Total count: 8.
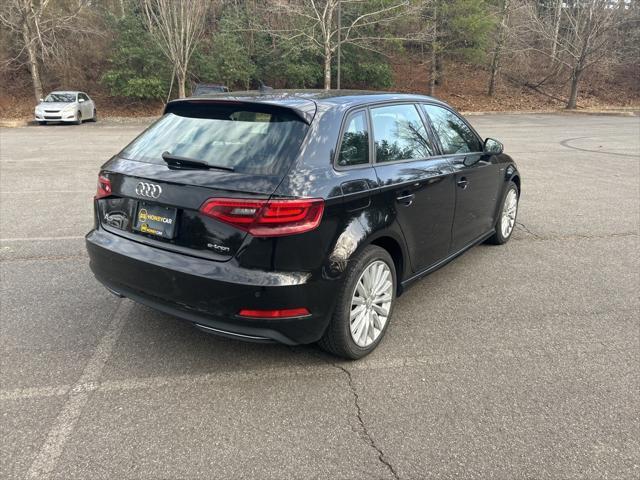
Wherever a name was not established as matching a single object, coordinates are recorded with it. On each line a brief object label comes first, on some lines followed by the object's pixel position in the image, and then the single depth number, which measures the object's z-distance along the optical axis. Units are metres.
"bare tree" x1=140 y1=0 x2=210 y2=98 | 24.19
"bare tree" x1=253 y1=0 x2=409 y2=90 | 25.72
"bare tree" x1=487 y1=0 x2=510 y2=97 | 31.03
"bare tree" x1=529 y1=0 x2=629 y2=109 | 28.09
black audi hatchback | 2.70
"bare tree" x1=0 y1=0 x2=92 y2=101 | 24.48
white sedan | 21.11
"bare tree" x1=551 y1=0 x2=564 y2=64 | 30.29
